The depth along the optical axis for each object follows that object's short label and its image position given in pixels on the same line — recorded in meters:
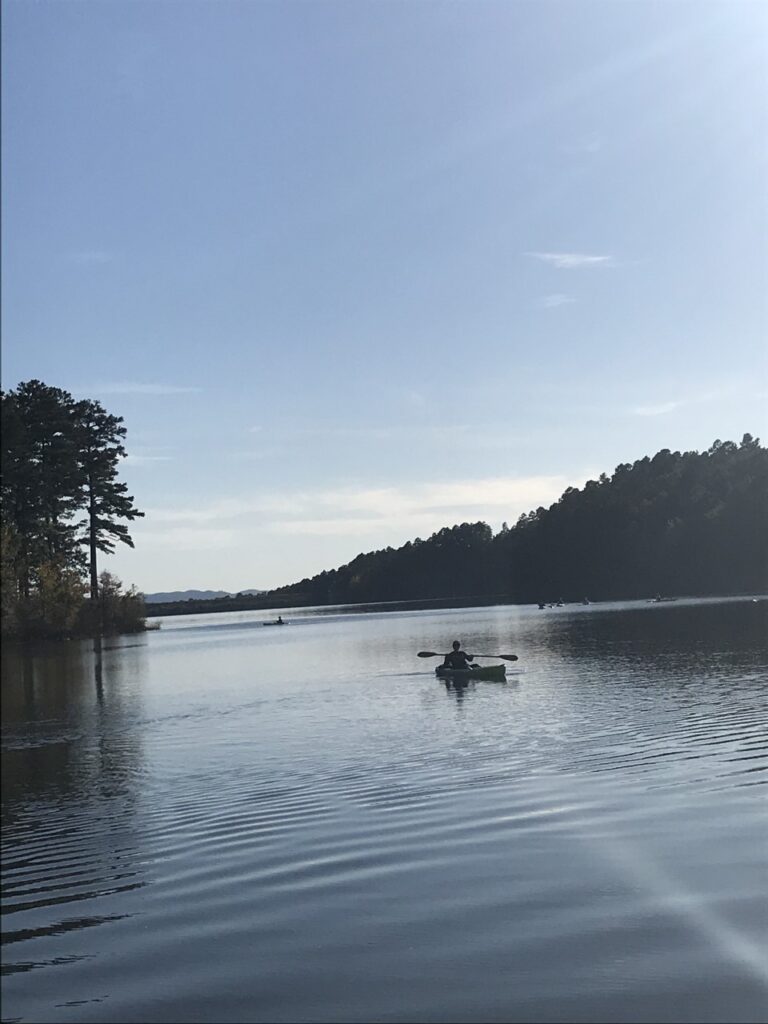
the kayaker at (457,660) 37.34
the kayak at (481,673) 35.93
